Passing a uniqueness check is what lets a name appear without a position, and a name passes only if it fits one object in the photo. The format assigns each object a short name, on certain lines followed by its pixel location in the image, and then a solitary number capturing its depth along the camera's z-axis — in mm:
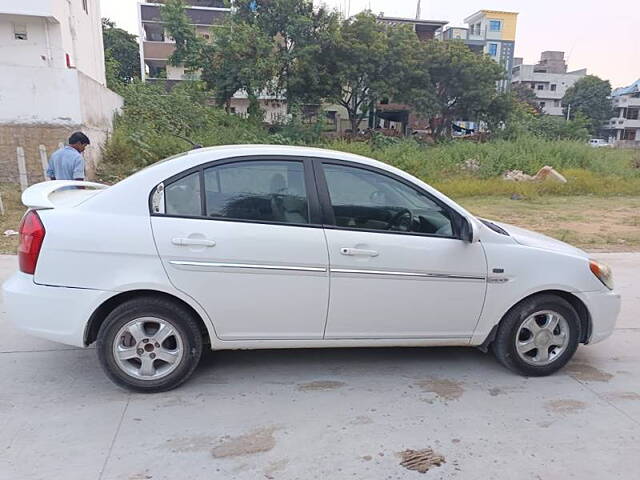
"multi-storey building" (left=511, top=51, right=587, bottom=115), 73875
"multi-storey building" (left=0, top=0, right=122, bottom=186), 10675
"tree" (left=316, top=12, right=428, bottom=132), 24906
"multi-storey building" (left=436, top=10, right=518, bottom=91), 63219
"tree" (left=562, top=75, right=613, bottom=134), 66688
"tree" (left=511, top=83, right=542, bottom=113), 68625
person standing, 6316
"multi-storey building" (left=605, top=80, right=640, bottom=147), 69500
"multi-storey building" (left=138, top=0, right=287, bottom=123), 41500
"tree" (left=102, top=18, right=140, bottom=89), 45500
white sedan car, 3113
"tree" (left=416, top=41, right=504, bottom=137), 27672
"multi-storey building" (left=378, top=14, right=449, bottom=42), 42031
